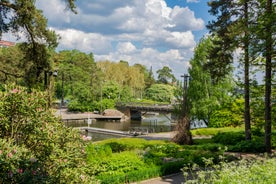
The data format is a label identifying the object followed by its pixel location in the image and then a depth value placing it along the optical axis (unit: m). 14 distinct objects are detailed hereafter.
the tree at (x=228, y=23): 16.33
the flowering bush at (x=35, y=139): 4.01
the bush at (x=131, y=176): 8.45
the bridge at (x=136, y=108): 48.30
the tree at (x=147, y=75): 91.75
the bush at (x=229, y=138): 18.67
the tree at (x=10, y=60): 13.81
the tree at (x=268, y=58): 9.24
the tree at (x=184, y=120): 17.55
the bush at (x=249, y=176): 4.27
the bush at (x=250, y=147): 14.79
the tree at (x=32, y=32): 10.43
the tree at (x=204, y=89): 28.98
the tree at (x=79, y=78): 51.50
